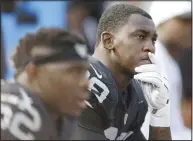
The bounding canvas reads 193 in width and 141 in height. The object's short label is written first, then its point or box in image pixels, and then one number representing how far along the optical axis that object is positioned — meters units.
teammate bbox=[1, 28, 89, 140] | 5.92
